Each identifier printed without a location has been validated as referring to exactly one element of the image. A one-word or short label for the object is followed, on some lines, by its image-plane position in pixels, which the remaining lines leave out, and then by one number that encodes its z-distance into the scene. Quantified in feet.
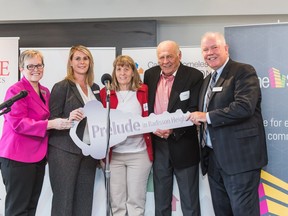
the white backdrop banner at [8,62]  12.26
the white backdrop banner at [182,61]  10.57
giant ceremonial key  8.33
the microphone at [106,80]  6.64
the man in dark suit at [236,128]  7.67
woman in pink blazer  7.97
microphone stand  6.72
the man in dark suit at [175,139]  9.09
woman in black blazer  8.60
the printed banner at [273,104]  9.01
